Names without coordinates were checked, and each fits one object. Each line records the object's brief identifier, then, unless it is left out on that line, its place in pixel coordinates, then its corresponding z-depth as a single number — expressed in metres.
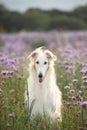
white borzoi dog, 6.47
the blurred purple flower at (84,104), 5.41
